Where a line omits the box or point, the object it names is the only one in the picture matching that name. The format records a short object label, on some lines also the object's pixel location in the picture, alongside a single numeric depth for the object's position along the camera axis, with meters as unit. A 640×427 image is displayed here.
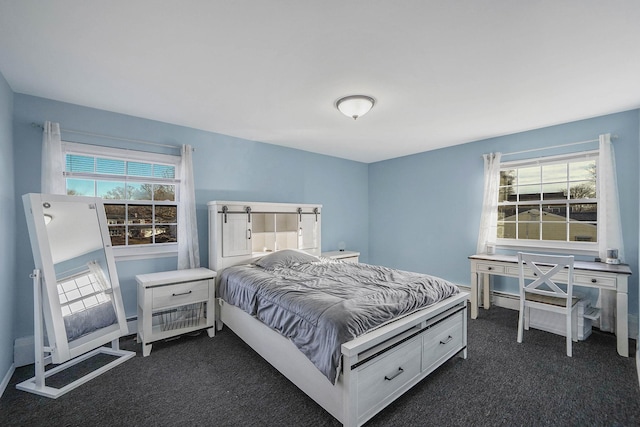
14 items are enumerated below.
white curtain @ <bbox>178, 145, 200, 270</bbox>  3.33
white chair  2.66
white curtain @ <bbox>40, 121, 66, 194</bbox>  2.57
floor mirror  2.17
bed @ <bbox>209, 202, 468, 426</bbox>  1.70
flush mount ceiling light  2.59
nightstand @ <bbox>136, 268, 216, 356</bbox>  2.68
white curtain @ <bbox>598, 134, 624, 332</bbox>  3.04
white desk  2.60
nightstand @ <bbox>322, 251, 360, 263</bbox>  4.48
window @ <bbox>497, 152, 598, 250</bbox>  3.37
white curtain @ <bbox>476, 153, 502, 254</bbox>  3.91
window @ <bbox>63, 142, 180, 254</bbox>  2.89
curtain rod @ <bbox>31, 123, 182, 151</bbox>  2.73
